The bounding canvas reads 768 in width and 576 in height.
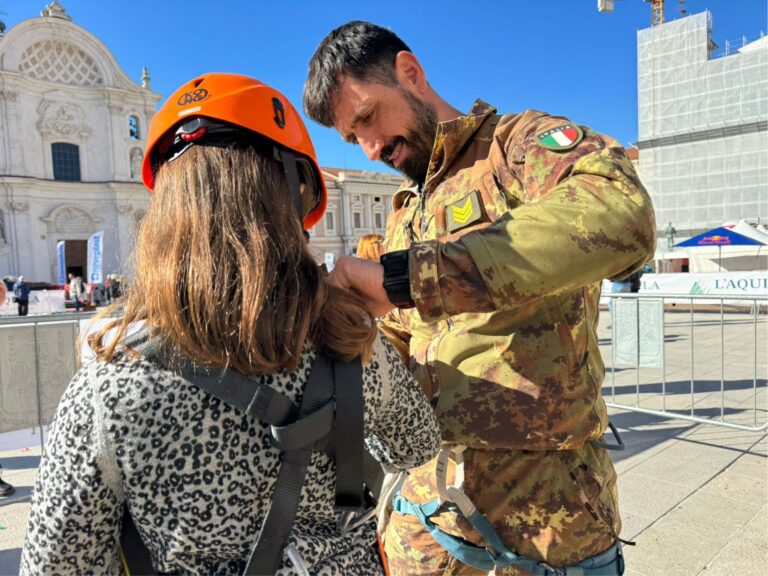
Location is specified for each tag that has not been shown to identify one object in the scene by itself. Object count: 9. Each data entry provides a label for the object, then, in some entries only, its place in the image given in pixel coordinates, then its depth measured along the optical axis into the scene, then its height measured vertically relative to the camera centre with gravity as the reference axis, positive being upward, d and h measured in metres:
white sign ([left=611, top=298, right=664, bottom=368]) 5.60 -0.80
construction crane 51.22 +23.48
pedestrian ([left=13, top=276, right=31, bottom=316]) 18.58 -0.74
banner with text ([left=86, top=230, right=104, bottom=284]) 20.34 +0.53
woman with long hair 0.81 -0.15
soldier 0.94 -0.06
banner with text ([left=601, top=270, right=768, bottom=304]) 11.12 -0.64
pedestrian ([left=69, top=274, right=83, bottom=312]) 20.66 -0.74
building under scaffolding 28.56 +7.18
